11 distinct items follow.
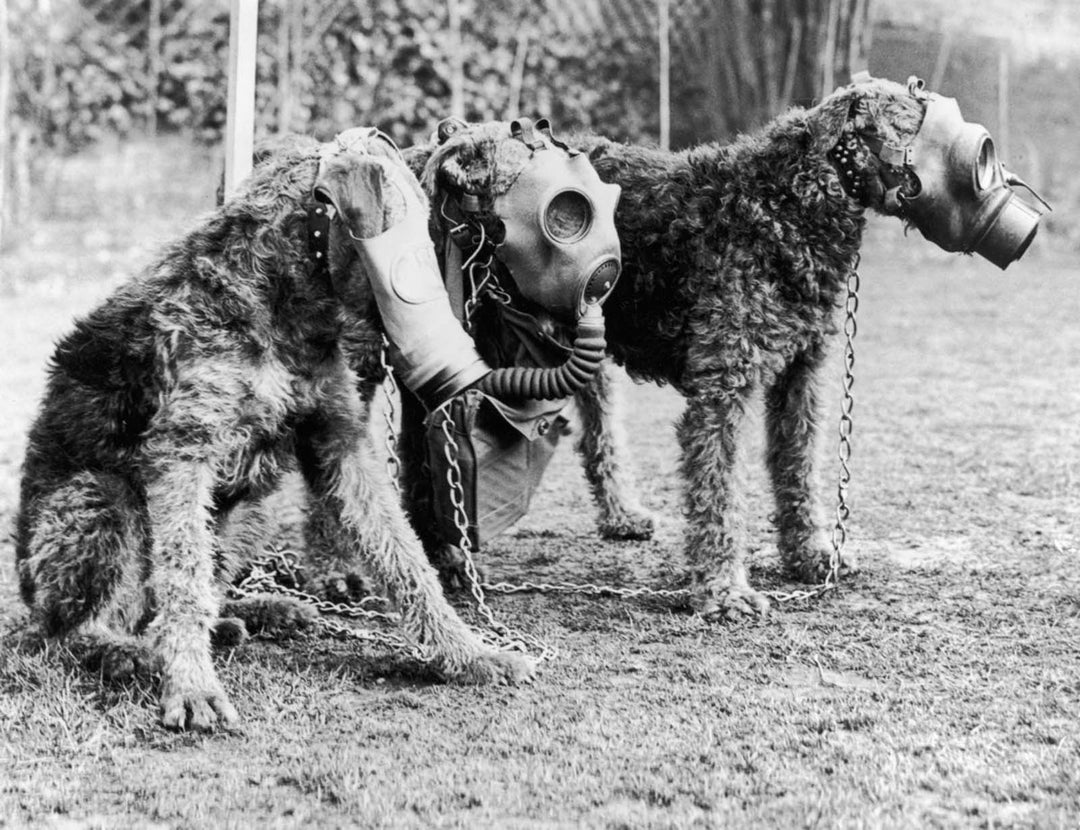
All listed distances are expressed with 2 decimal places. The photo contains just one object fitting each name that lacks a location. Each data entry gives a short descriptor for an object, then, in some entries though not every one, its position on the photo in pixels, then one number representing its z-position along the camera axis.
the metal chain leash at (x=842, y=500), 4.51
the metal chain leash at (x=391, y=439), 4.27
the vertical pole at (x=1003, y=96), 13.44
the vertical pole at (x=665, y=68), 12.41
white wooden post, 4.85
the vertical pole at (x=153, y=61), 11.84
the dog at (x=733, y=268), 4.21
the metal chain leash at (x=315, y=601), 4.18
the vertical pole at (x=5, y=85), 10.09
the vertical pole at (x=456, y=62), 12.10
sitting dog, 3.48
